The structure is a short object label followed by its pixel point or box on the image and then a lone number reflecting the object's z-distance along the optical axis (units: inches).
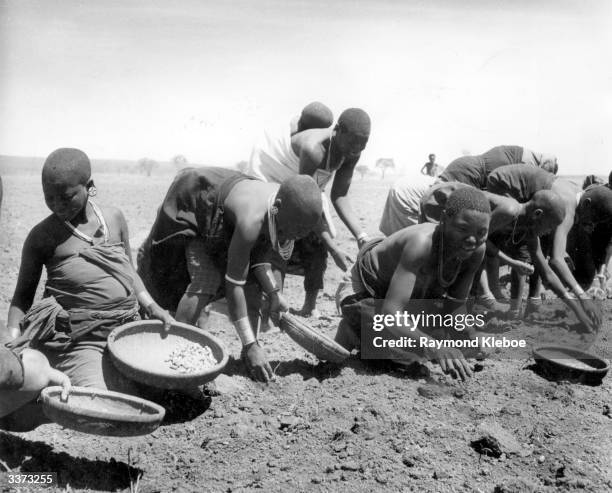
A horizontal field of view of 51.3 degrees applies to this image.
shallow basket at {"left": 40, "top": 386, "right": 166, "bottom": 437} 98.7
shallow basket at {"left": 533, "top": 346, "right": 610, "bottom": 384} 157.4
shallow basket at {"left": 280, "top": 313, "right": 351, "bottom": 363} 141.9
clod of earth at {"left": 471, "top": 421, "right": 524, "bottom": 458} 121.6
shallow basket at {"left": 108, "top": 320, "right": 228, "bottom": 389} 116.8
